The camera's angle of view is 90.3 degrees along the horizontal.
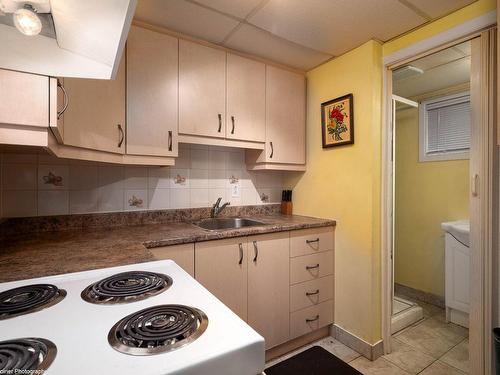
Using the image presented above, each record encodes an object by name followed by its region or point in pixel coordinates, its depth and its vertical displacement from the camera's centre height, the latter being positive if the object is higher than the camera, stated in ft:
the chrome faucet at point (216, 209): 6.73 -0.63
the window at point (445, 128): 7.71 +1.89
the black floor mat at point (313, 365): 4.86 -3.70
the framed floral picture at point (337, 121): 6.05 +1.64
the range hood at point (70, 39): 1.84 +1.26
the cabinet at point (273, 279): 4.91 -2.09
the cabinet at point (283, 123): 6.73 +1.76
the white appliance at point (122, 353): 1.30 -0.94
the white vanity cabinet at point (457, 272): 6.64 -2.40
